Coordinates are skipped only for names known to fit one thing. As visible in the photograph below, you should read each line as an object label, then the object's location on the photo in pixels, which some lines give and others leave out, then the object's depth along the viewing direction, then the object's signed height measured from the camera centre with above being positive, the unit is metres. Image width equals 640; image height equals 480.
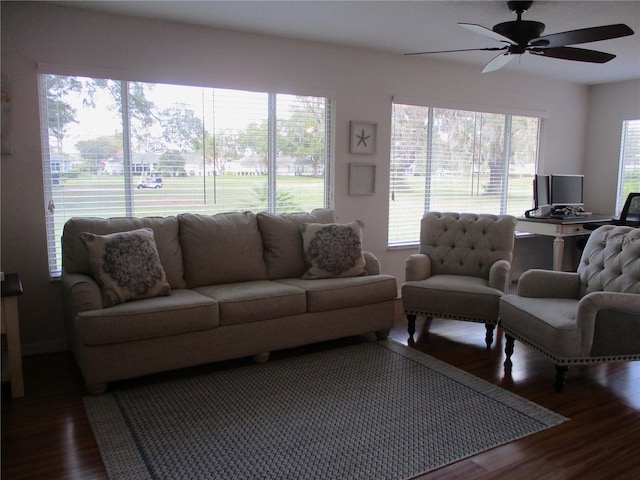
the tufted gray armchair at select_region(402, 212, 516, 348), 3.58 -0.72
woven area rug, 2.15 -1.25
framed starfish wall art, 4.59 +0.36
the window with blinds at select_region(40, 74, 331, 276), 3.46 +0.18
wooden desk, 5.07 -0.51
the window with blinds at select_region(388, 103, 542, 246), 5.00 +0.15
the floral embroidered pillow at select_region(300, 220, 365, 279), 3.66 -0.56
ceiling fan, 2.73 +0.85
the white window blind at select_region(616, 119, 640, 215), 5.92 +0.23
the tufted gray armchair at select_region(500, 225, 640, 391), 2.79 -0.81
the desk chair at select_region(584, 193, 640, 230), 5.33 -0.36
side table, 2.67 -0.89
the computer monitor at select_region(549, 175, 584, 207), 5.49 -0.11
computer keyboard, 5.33 -0.40
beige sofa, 2.78 -0.77
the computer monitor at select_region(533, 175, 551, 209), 5.31 -0.13
